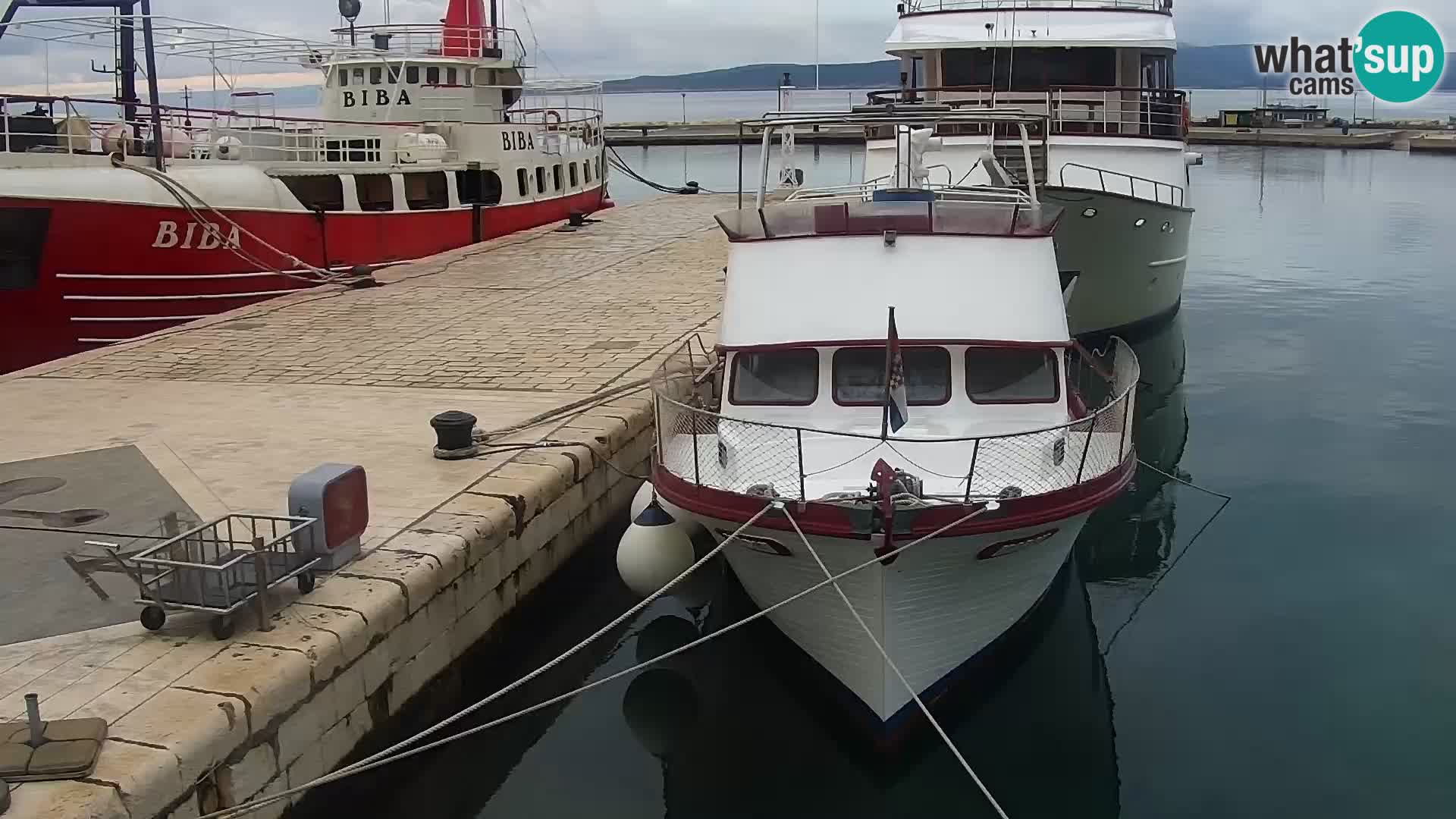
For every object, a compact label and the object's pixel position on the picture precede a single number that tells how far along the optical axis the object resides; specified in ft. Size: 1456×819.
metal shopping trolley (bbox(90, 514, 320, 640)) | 22.38
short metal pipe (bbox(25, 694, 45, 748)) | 18.65
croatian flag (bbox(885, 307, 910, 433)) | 28.50
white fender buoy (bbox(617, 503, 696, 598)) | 31.32
